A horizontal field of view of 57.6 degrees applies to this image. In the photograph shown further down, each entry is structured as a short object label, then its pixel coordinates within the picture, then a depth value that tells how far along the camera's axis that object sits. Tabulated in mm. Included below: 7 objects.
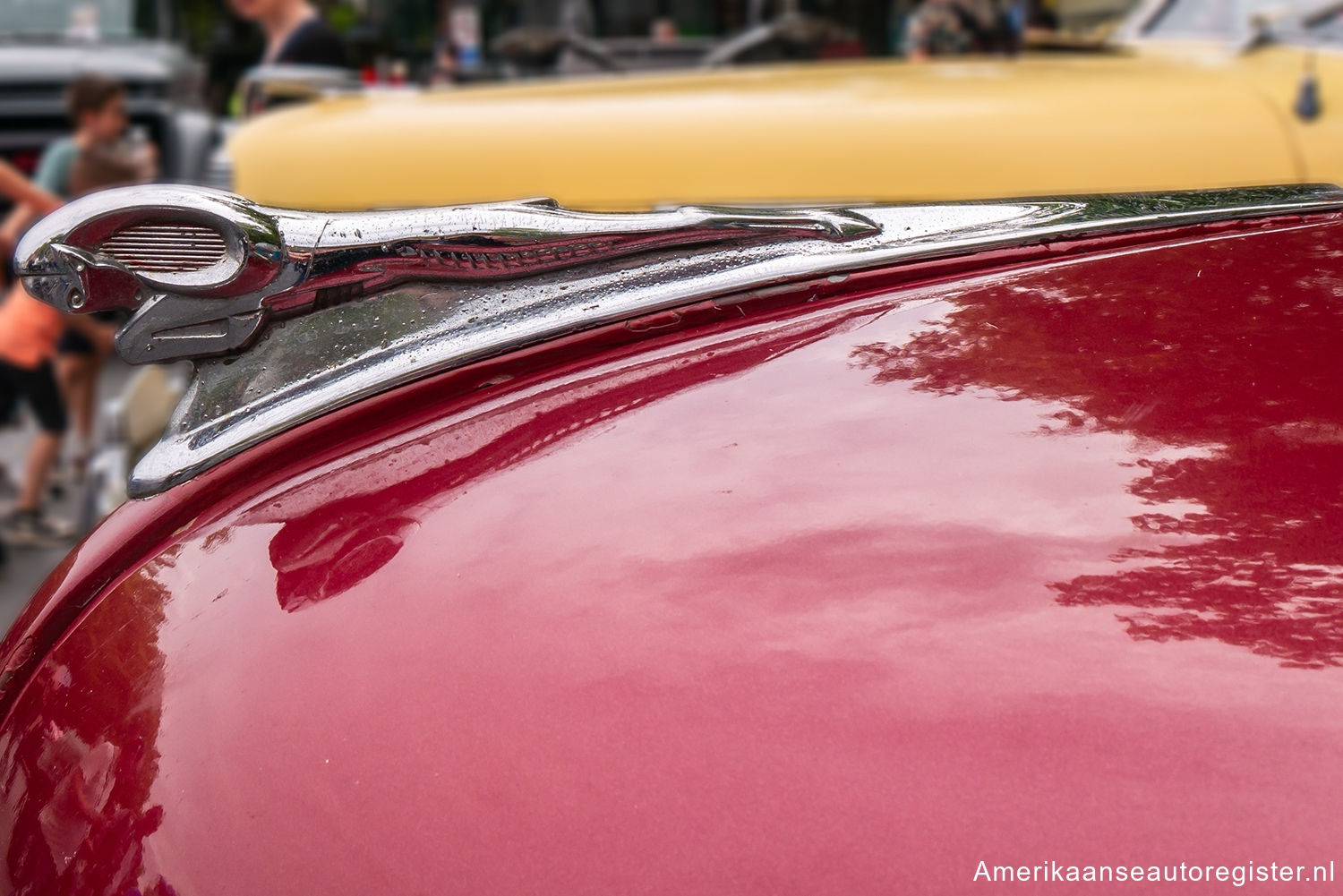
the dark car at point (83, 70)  7723
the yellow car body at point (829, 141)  2465
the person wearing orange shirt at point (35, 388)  4582
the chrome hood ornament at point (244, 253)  890
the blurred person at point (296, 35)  4633
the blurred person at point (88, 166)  5039
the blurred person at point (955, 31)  4641
